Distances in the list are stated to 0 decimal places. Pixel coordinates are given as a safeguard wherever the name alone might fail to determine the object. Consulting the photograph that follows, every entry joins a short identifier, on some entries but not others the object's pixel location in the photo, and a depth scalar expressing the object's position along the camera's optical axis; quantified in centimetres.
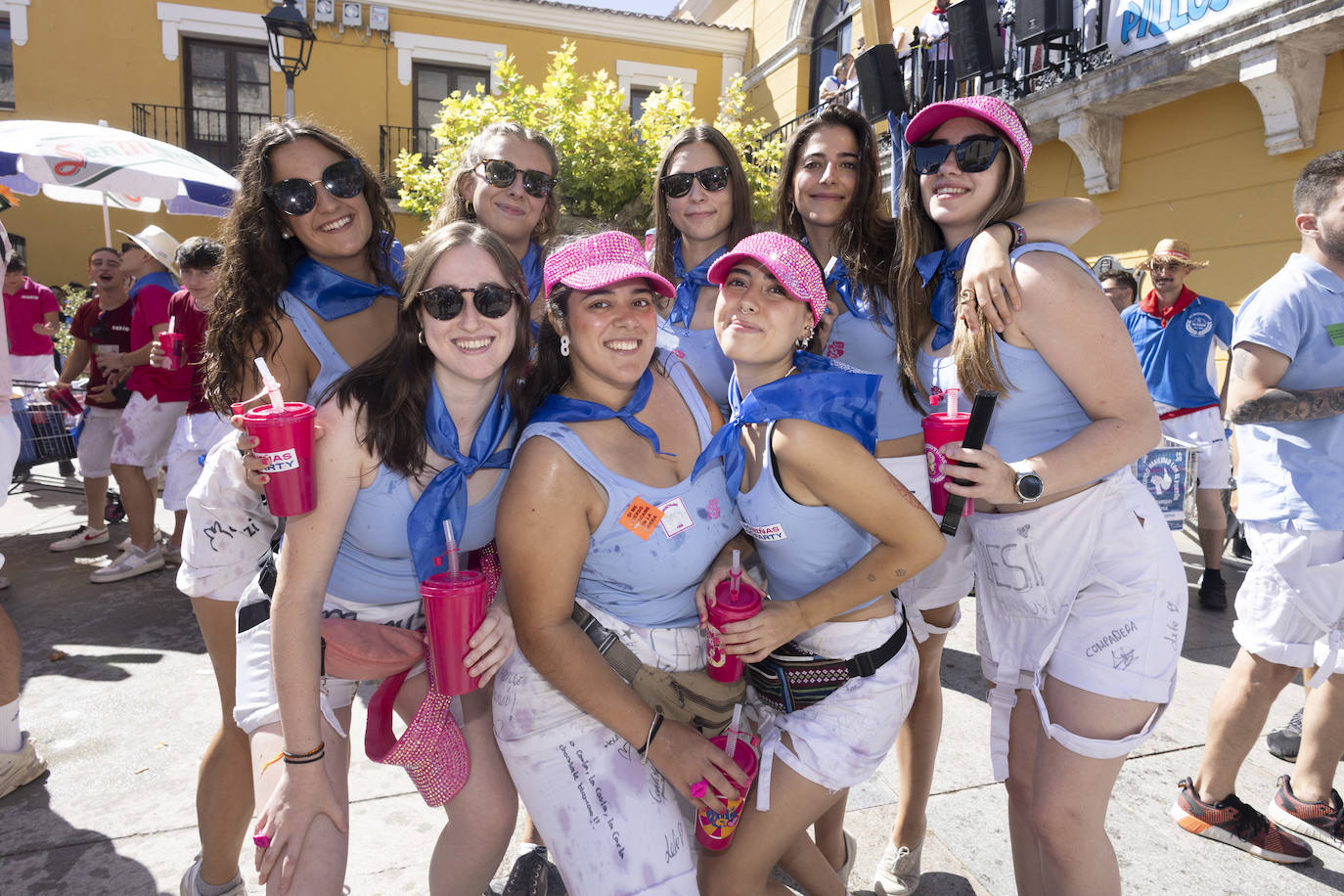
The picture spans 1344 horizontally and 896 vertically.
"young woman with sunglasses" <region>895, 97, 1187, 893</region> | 186
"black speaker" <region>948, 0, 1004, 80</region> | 734
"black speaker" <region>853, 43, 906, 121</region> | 362
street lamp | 745
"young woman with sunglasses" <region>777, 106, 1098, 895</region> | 246
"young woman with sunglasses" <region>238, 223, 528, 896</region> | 187
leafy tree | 834
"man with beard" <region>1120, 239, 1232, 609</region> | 564
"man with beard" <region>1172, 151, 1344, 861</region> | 282
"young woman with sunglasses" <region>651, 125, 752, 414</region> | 289
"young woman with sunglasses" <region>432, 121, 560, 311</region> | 299
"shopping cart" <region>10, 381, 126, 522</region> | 677
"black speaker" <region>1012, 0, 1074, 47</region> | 830
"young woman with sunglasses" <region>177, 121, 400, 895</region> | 230
